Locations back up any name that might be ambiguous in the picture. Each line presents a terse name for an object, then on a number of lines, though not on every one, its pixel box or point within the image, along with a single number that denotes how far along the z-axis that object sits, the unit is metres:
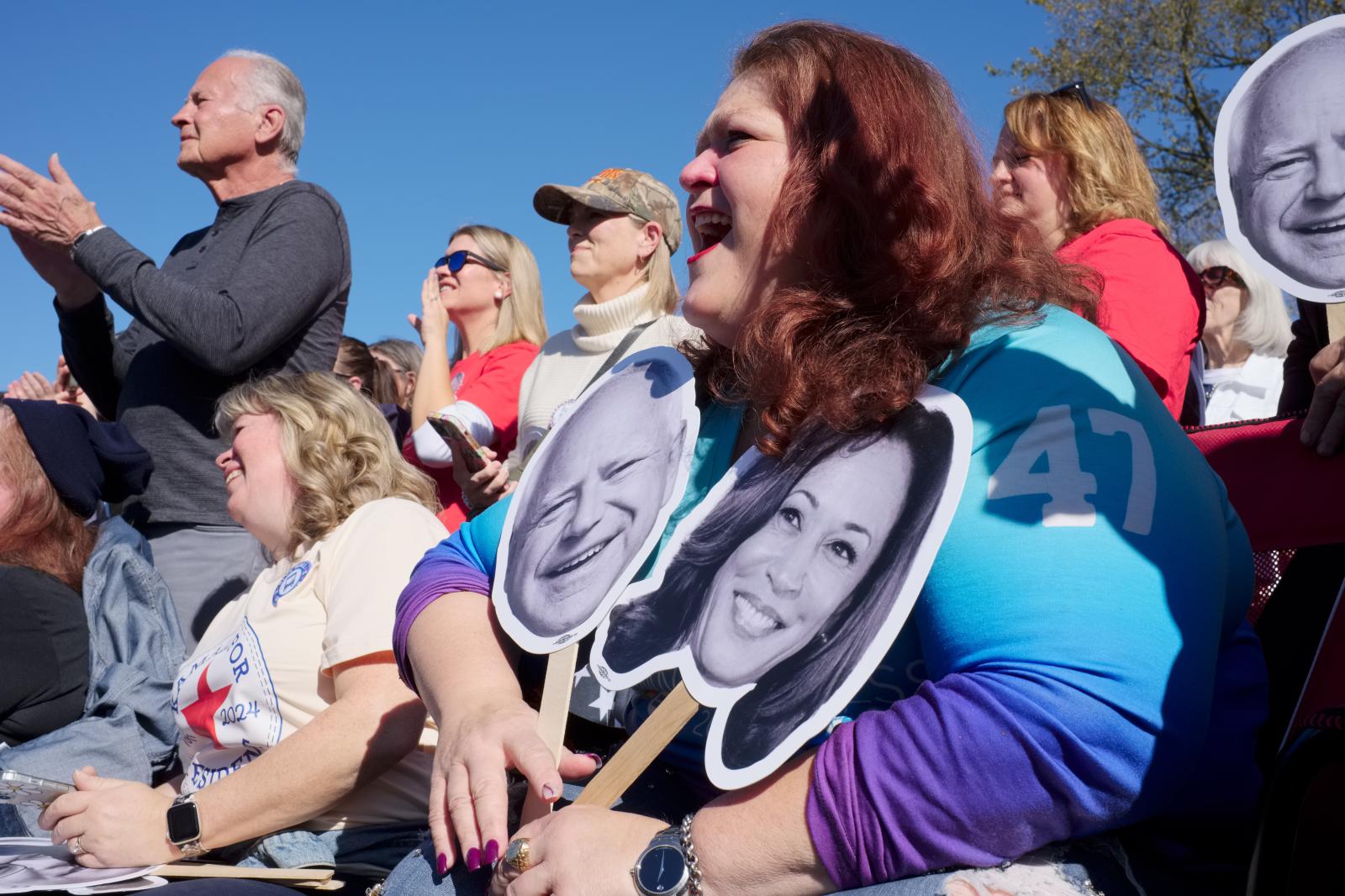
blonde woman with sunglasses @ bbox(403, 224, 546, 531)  4.32
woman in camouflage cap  3.78
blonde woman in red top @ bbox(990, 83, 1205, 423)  2.75
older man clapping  3.37
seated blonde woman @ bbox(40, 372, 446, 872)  2.32
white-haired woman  4.75
